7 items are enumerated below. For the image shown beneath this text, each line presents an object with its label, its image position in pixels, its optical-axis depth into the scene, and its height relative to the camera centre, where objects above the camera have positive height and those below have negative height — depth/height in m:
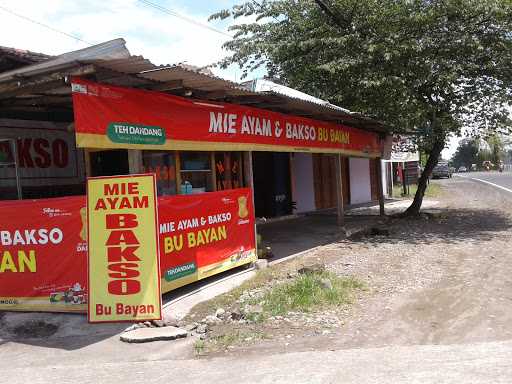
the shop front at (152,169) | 6.38 +0.28
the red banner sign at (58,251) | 6.40 -0.85
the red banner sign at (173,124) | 5.93 +0.85
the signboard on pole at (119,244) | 6.02 -0.70
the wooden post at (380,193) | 16.72 -0.67
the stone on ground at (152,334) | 5.60 -1.68
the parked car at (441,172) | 54.91 -0.25
